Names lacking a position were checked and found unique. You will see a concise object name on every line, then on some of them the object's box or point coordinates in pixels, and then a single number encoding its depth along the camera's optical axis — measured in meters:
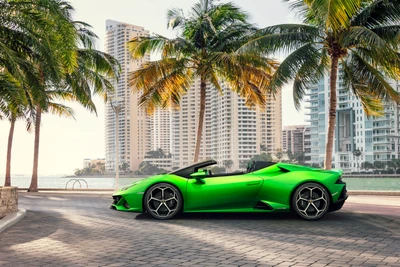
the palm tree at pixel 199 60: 20.28
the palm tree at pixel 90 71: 22.27
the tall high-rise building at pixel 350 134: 122.50
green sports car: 8.93
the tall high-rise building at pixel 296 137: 135.70
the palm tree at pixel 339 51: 15.56
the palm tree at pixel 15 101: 12.40
